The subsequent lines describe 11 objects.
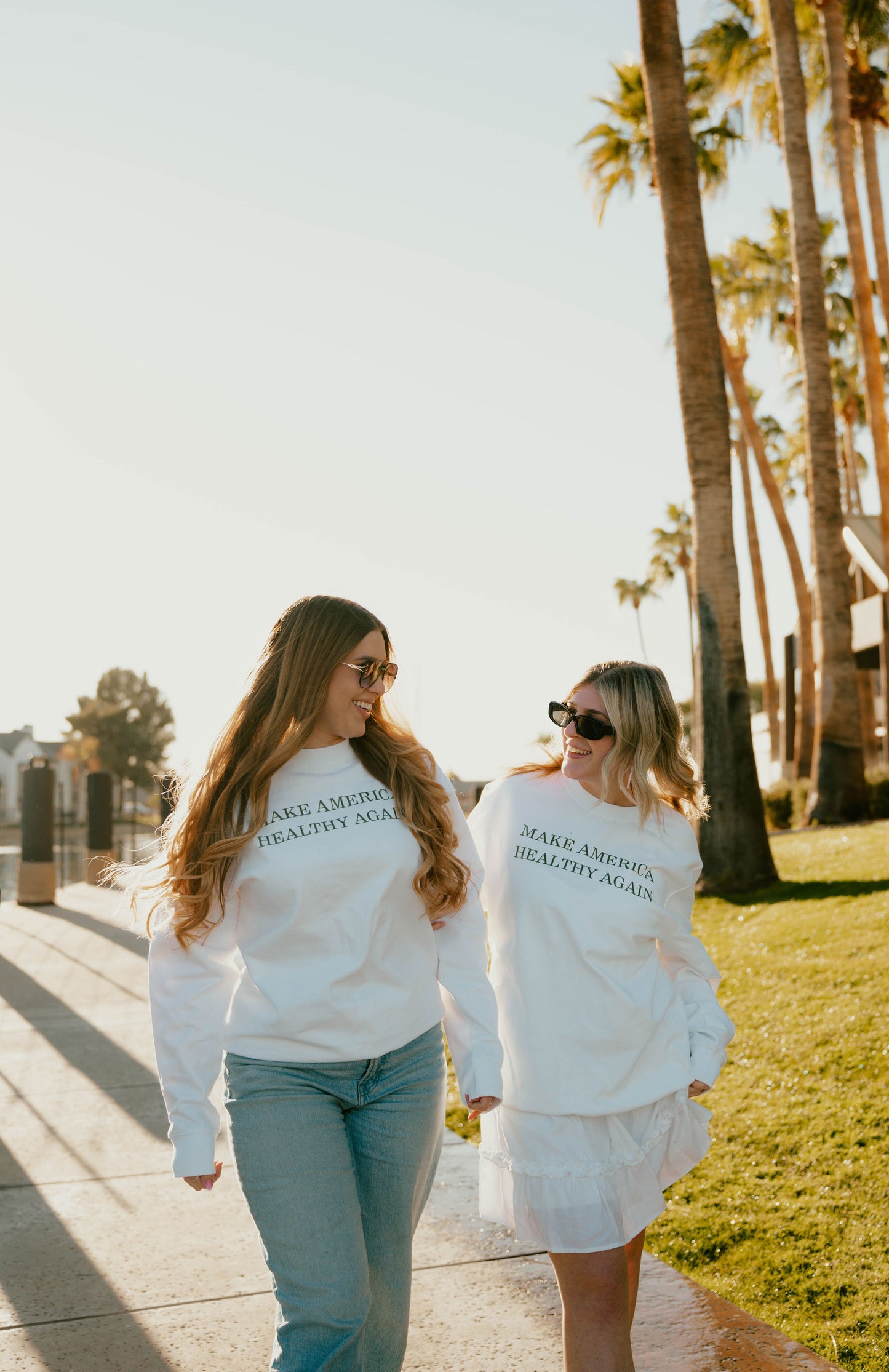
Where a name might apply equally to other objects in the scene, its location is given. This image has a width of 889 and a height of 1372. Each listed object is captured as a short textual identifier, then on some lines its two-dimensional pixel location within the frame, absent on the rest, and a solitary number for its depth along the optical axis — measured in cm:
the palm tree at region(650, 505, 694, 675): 4653
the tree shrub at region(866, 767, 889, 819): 1675
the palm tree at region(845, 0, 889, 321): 1850
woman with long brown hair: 254
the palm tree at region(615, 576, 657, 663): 6097
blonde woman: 275
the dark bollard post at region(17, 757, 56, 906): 1805
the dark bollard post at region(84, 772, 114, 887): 2317
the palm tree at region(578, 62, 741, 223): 1600
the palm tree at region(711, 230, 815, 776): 2503
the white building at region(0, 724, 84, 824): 8505
